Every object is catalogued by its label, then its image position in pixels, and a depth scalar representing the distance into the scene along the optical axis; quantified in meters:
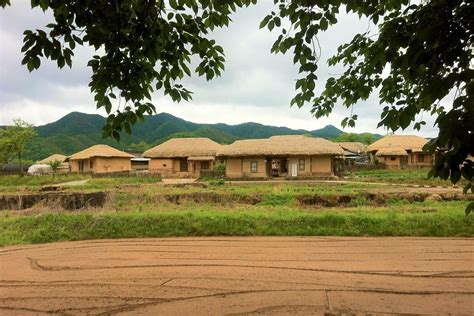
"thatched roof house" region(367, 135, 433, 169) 40.75
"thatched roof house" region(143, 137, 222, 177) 37.66
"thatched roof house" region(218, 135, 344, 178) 31.09
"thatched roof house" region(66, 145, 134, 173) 40.22
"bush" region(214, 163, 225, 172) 35.72
